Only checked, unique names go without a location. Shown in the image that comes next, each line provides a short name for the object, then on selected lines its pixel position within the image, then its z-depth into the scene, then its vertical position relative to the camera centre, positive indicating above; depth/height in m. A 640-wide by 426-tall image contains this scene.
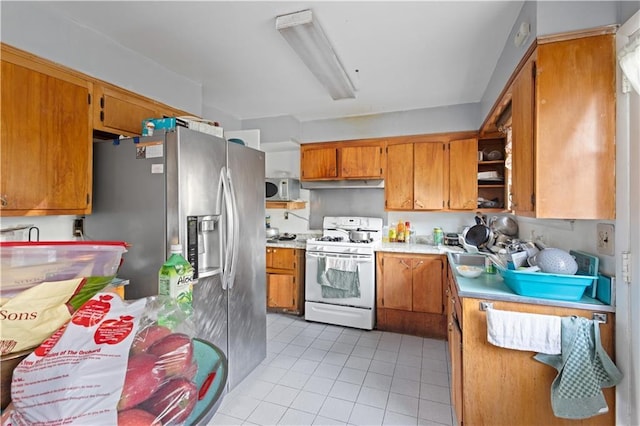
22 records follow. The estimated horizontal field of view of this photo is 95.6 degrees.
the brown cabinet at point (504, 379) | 1.38 -0.85
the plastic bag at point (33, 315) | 0.45 -0.17
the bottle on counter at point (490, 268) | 2.03 -0.40
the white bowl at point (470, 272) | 1.87 -0.39
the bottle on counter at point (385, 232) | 3.74 -0.27
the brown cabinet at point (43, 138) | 1.49 +0.41
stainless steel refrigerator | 1.69 -0.03
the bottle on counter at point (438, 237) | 3.47 -0.31
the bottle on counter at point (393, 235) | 3.66 -0.30
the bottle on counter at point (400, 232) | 3.62 -0.27
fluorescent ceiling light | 1.72 +1.12
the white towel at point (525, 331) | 1.34 -0.57
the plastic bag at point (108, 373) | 0.37 -0.23
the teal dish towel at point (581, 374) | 1.26 -0.72
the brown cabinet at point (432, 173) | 3.22 +0.44
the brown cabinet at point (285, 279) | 3.56 -0.84
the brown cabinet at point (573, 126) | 1.35 +0.41
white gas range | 3.13 -0.78
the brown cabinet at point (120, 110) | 1.94 +0.73
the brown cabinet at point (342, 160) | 3.52 +0.64
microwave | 3.76 +0.29
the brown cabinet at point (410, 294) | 2.99 -0.88
